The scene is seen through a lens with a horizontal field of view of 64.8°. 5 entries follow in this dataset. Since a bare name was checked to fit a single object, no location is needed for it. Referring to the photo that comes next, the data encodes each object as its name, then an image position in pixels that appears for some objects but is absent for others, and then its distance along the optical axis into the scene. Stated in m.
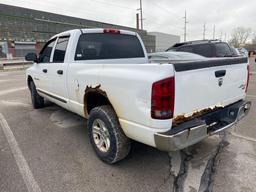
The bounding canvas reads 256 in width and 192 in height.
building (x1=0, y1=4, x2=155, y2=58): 34.25
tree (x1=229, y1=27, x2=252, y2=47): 86.69
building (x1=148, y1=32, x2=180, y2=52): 77.50
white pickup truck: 2.06
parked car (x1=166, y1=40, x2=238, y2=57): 8.33
